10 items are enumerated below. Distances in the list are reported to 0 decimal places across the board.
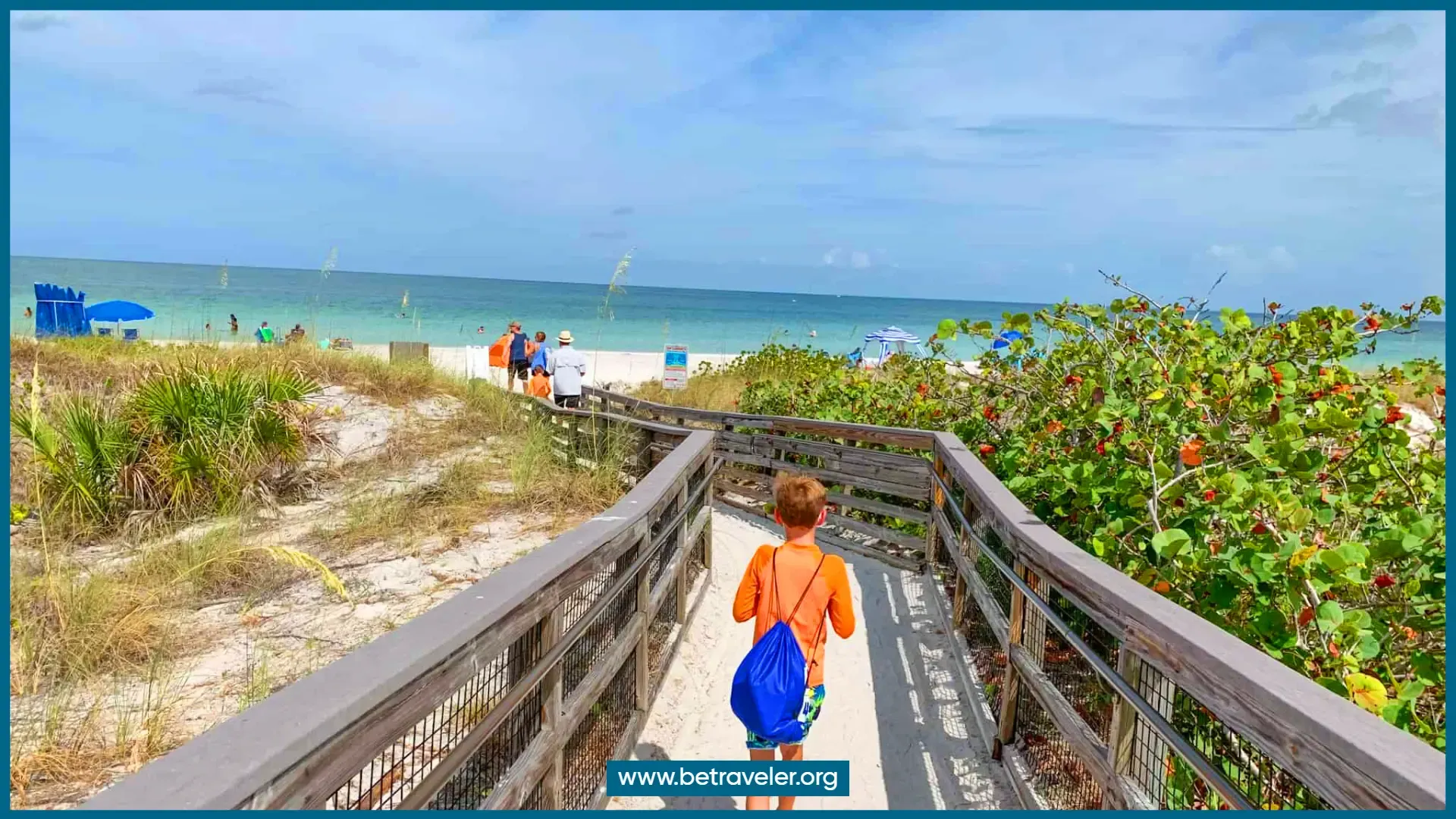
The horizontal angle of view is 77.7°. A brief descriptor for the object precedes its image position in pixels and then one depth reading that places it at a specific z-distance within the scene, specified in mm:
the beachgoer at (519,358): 17188
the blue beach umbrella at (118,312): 25547
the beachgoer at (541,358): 15680
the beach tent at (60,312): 21688
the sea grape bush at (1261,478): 2613
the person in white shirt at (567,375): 13078
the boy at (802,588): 3201
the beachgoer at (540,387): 15461
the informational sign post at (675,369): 16469
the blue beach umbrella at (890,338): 30031
